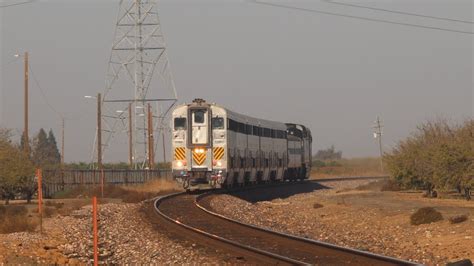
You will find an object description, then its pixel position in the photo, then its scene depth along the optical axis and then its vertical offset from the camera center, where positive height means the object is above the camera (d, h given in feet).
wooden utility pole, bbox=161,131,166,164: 307.03 +11.26
